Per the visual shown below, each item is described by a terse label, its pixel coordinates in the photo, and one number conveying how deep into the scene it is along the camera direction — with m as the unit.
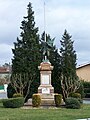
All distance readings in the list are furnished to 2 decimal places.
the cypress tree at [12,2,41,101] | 20.80
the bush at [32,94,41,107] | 16.97
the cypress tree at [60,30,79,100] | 20.39
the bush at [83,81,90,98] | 30.91
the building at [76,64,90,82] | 39.03
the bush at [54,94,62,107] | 17.40
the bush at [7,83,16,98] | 20.51
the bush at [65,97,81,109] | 16.20
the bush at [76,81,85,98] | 20.59
